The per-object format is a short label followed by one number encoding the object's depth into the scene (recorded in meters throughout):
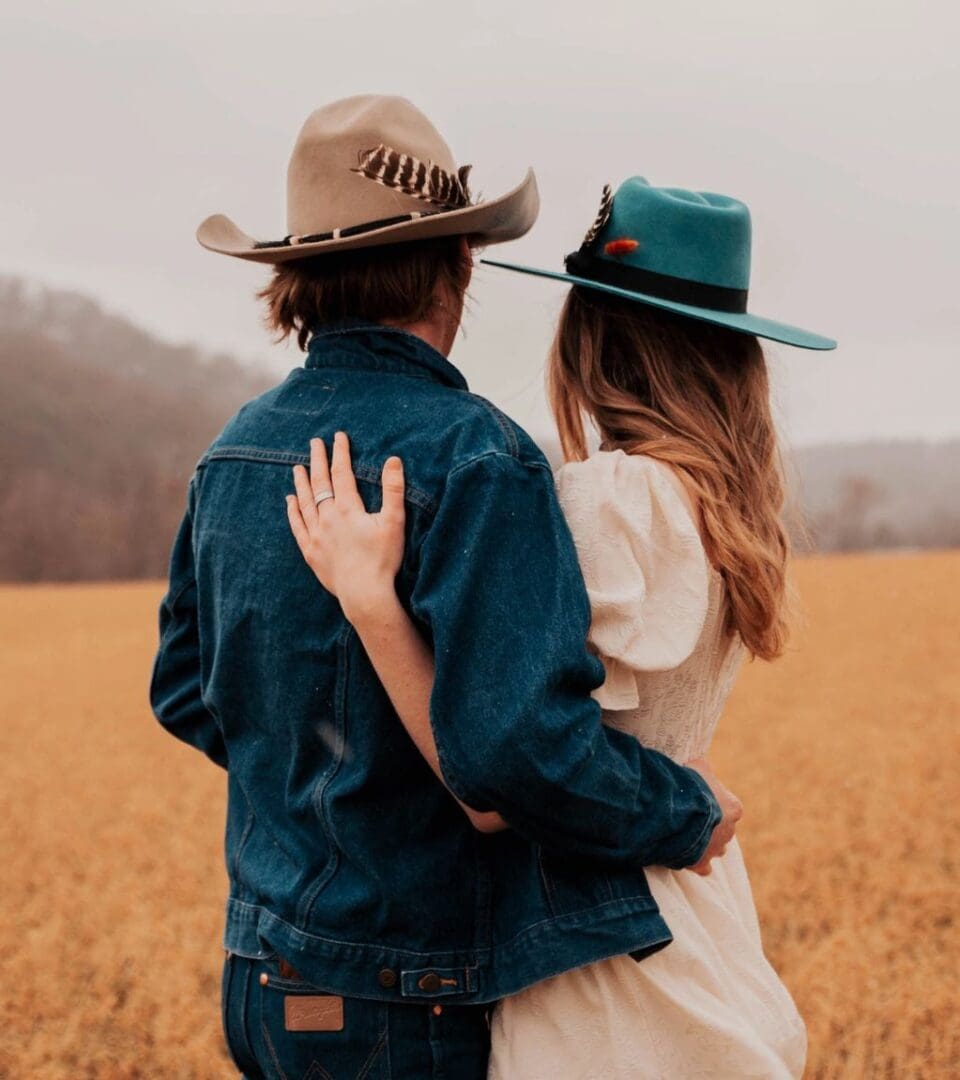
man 1.47
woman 1.59
